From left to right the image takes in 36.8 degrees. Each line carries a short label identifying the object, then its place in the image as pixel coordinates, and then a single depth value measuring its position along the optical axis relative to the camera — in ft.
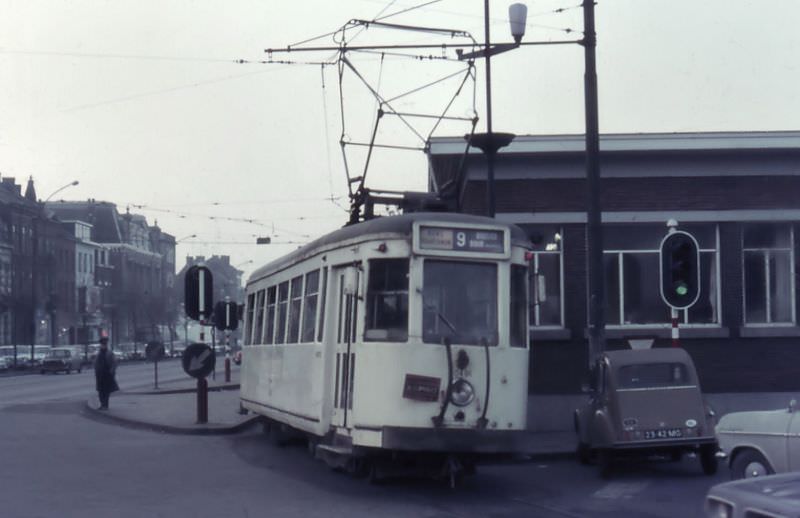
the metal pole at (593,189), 58.13
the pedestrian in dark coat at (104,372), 91.25
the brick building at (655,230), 72.59
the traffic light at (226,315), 90.33
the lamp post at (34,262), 206.90
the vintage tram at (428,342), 42.80
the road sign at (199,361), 74.38
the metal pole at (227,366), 149.89
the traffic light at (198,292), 77.71
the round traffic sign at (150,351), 127.00
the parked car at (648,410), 51.29
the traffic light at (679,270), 53.57
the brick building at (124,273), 328.70
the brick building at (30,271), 235.81
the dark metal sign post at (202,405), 76.18
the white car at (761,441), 38.22
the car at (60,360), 205.57
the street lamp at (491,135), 60.39
